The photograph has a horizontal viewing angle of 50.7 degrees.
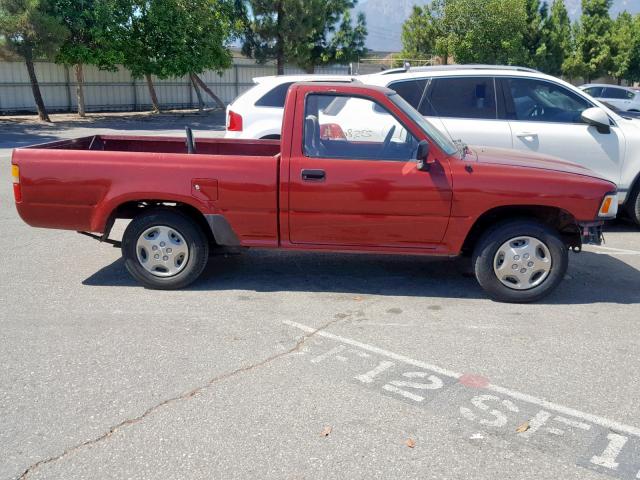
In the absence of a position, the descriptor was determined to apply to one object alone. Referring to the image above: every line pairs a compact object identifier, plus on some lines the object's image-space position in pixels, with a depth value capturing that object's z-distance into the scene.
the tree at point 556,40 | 38.81
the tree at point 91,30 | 24.23
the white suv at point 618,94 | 26.69
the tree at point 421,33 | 32.41
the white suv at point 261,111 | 9.10
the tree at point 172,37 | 26.22
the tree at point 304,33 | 32.09
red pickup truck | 5.71
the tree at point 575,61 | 40.47
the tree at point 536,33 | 37.91
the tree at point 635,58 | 41.75
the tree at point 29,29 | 22.11
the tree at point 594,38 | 40.91
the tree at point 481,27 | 29.88
